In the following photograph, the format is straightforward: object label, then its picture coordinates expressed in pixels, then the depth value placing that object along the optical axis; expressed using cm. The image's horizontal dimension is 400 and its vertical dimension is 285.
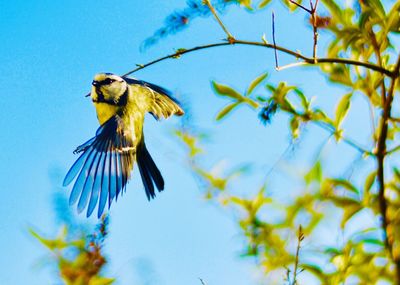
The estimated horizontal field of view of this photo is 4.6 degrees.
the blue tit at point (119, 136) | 384
